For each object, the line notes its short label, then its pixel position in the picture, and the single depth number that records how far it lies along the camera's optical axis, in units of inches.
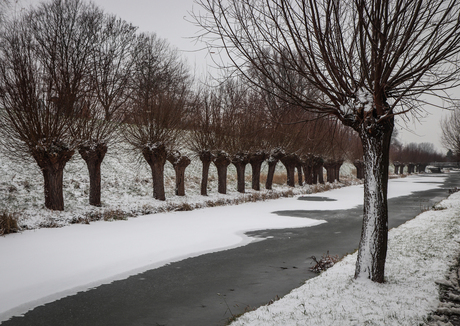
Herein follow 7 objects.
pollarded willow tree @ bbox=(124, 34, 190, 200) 644.1
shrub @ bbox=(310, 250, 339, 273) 282.0
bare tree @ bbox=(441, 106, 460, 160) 1104.2
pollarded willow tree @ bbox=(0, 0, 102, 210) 440.5
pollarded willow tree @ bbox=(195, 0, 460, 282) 191.3
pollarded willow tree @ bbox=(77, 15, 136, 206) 526.6
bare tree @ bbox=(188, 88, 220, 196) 770.2
